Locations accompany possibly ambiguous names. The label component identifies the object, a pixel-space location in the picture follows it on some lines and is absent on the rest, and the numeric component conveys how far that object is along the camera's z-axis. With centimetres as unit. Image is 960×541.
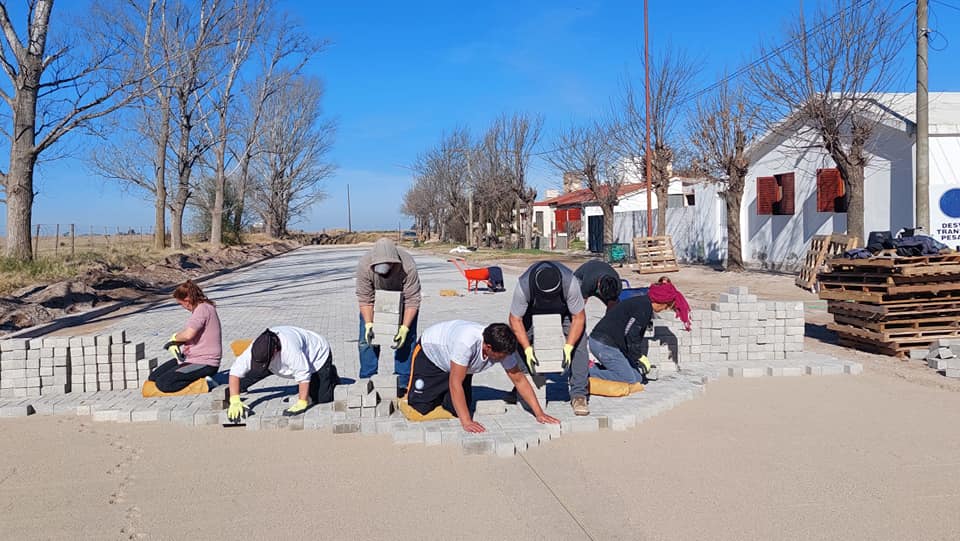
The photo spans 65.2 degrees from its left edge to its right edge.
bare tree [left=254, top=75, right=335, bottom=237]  6025
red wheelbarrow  1873
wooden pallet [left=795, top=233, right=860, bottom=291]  1773
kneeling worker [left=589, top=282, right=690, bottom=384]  754
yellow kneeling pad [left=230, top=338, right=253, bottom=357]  691
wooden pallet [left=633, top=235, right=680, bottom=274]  2503
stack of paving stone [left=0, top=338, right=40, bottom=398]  767
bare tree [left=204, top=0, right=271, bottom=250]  3564
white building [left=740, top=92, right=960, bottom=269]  1783
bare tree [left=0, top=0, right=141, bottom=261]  1675
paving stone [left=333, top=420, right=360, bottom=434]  639
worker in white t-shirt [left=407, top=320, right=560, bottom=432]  555
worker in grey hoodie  748
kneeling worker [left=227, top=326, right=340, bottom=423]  646
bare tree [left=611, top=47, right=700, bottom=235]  2773
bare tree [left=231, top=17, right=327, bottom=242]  4281
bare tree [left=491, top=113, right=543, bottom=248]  4342
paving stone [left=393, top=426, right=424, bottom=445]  611
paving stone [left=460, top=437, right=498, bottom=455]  581
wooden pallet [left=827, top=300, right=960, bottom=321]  959
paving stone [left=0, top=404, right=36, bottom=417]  704
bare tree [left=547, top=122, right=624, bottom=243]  3288
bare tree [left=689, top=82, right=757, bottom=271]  2259
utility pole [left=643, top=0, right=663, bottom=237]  2578
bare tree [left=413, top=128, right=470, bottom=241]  5459
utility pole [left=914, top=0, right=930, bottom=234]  1419
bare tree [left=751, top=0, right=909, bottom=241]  1797
